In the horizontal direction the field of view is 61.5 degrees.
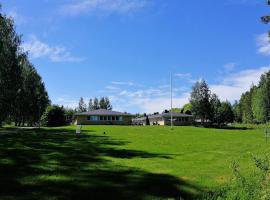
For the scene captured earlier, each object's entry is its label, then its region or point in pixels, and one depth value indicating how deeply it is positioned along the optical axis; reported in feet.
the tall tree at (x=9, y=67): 91.59
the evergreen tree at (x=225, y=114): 245.03
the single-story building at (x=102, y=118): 154.17
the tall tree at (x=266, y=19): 49.51
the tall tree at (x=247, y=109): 290.09
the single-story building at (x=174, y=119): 191.26
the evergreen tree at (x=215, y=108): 207.87
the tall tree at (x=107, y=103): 342.41
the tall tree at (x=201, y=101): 203.00
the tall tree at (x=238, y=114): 335.78
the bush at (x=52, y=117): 151.45
